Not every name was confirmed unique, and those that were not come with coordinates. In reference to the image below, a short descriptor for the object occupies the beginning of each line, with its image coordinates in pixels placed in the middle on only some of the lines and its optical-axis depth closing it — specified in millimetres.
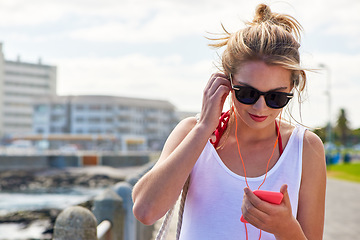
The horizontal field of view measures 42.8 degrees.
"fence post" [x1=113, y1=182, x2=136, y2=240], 4922
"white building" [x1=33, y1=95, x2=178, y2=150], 92438
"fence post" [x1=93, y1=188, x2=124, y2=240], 4332
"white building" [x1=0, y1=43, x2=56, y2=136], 116750
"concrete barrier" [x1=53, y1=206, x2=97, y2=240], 2920
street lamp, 38850
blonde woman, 1526
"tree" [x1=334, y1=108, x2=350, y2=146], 104688
